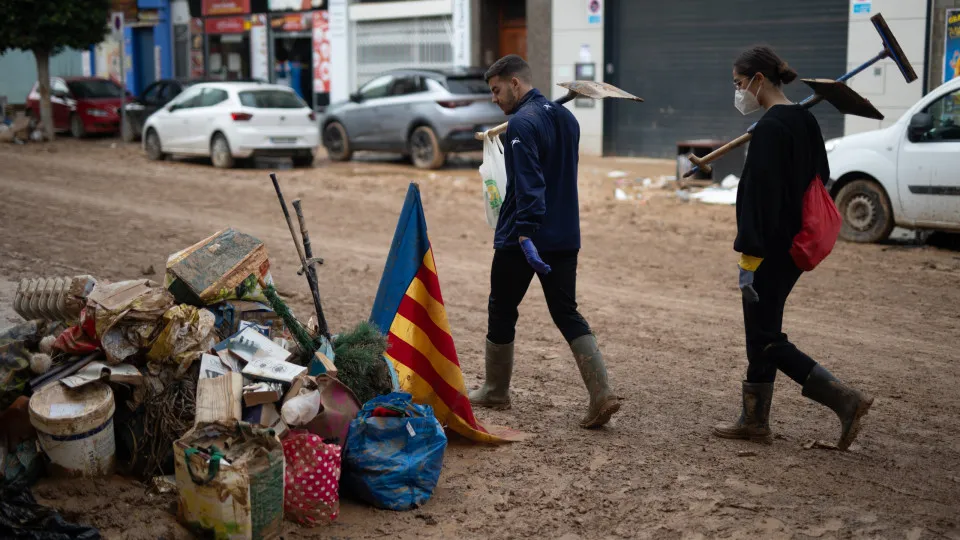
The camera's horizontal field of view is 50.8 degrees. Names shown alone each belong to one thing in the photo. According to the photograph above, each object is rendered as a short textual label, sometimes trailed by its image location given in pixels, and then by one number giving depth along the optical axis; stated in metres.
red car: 26.22
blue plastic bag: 4.55
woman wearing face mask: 4.95
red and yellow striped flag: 5.50
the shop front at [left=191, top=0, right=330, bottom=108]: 28.39
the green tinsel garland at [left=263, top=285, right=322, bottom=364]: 5.21
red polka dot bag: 4.31
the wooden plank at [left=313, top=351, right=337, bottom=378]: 4.96
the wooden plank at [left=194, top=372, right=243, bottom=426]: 4.42
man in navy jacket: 5.38
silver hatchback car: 18.20
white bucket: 4.32
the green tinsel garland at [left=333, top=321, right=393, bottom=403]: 5.16
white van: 10.66
